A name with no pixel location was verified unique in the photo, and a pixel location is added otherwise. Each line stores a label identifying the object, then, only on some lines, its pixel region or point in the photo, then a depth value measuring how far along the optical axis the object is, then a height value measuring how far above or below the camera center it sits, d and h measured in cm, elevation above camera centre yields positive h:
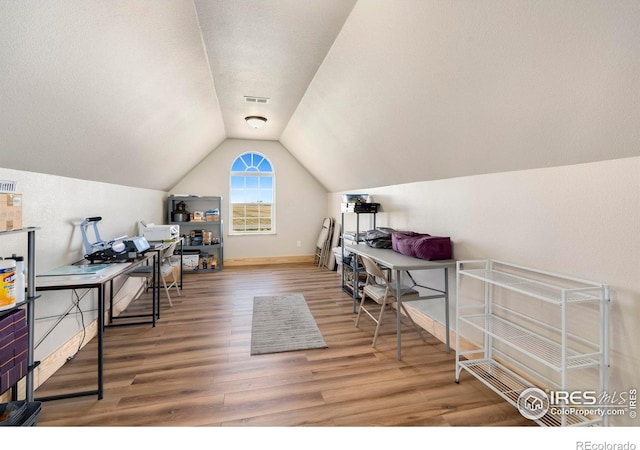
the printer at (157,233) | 419 -15
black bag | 352 -18
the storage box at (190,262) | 566 -76
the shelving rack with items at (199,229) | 574 -13
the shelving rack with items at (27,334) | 161 -65
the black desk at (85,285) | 194 -42
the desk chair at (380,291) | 270 -65
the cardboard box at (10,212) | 150 +5
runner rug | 279 -112
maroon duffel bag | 273 -22
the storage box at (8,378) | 154 -84
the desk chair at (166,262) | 369 -52
